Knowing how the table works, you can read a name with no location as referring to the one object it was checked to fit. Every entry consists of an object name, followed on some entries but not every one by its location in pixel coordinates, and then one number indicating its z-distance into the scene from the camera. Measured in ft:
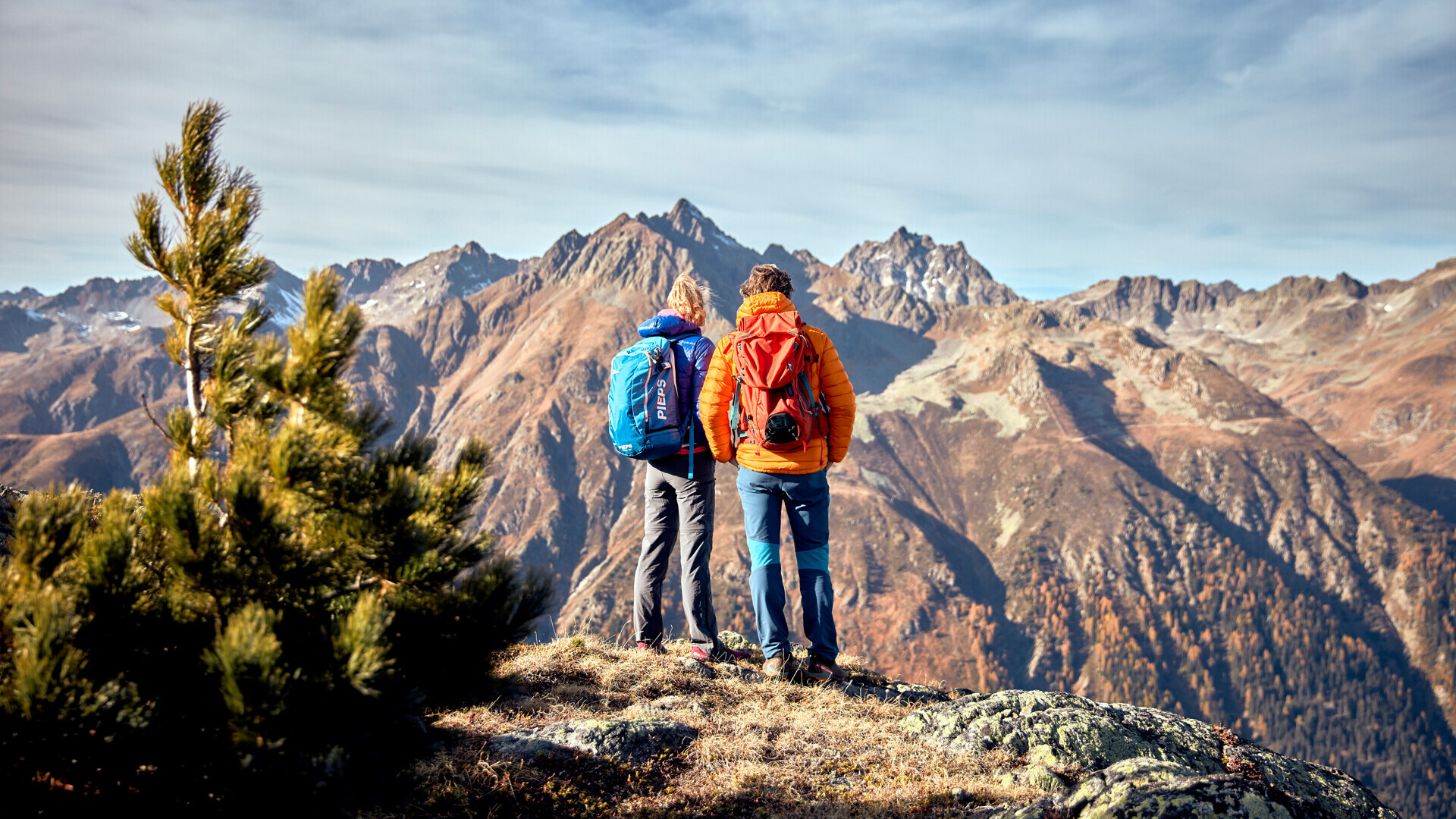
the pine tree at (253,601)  10.70
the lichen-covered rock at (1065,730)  24.64
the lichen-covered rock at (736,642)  36.52
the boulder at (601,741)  20.04
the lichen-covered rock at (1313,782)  22.38
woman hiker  28.19
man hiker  25.32
